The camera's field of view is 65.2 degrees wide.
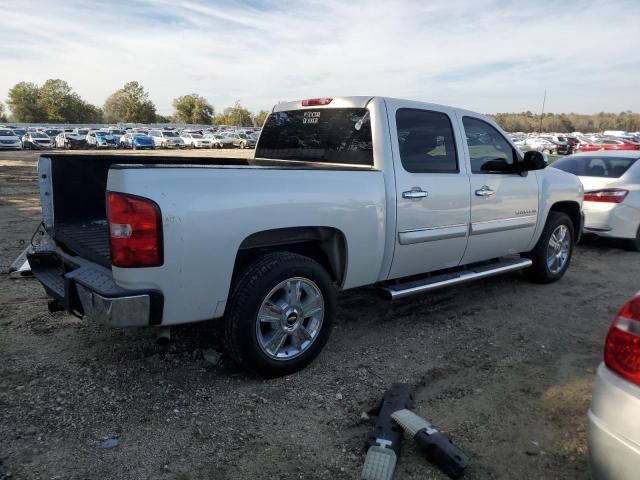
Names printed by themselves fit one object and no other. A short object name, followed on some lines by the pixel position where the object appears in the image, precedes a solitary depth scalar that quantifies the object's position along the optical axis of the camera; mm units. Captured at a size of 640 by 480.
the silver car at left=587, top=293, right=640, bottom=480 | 1925
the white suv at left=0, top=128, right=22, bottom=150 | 35844
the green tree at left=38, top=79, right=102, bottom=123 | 93562
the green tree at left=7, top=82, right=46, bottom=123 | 92375
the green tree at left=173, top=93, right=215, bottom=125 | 112750
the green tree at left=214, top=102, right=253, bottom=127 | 119125
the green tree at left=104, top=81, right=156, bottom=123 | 103062
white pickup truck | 2803
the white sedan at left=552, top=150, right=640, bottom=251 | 7766
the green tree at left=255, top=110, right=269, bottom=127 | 116750
